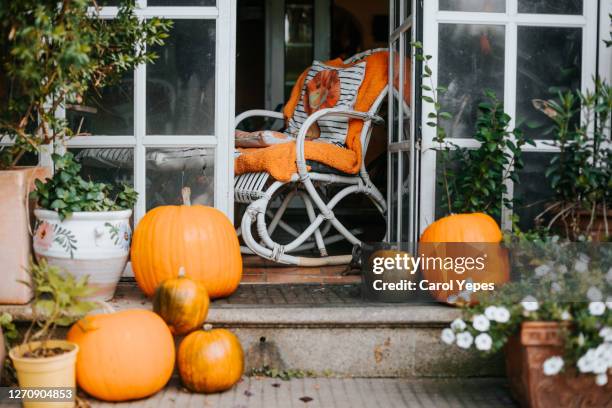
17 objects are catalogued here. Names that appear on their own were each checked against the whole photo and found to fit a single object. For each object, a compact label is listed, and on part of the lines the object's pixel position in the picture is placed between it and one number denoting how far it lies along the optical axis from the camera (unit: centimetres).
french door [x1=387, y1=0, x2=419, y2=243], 334
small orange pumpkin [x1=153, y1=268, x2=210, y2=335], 254
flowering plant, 225
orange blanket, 366
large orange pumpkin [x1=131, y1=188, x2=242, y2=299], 276
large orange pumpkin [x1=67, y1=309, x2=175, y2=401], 239
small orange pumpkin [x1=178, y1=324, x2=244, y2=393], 247
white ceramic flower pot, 266
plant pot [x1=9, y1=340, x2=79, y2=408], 226
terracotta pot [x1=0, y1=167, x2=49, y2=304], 264
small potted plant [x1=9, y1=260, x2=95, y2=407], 227
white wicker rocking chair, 363
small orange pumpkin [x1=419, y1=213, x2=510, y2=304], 275
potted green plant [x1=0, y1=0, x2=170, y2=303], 233
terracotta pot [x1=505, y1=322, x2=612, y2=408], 232
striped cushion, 410
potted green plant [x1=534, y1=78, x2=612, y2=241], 283
